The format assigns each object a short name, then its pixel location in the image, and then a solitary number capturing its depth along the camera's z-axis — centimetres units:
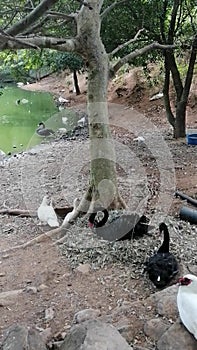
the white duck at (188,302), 255
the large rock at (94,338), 244
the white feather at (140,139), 996
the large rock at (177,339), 257
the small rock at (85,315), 314
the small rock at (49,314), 336
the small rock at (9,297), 364
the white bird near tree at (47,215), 524
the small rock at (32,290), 380
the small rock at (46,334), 298
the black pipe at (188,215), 489
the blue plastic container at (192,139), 886
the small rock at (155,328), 281
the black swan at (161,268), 351
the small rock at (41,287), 383
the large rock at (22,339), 254
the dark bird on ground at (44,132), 1349
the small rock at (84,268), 405
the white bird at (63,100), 1947
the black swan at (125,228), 430
